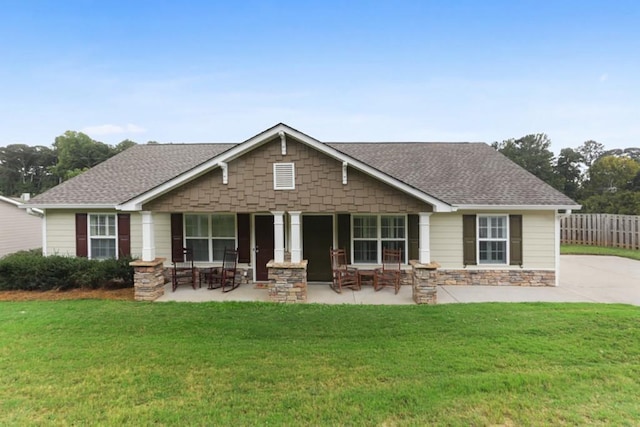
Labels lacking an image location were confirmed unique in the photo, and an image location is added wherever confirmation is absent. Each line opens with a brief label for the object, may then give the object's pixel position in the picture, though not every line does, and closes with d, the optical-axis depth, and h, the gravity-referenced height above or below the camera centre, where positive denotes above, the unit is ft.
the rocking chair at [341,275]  27.02 -5.96
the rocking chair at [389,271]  27.12 -5.78
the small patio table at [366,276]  28.07 -6.44
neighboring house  45.55 -2.60
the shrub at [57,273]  26.68 -5.31
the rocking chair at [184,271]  27.81 -5.69
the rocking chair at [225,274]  27.96 -5.95
